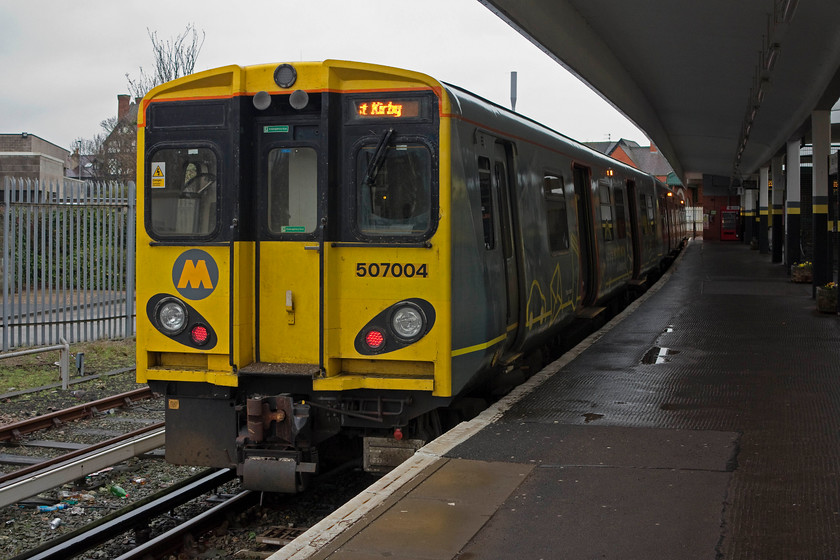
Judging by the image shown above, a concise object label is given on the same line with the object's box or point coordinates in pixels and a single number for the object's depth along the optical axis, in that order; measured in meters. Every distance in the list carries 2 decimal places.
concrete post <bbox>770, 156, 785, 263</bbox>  32.38
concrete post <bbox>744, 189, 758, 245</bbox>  53.28
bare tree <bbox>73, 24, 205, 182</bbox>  25.67
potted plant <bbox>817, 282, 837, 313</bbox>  15.67
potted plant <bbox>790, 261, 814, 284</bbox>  22.94
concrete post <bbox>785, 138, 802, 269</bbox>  25.06
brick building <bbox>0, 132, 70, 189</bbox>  25.53
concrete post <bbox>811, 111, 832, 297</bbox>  19.44
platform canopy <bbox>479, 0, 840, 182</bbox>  14.02
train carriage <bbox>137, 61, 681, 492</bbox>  6.60
